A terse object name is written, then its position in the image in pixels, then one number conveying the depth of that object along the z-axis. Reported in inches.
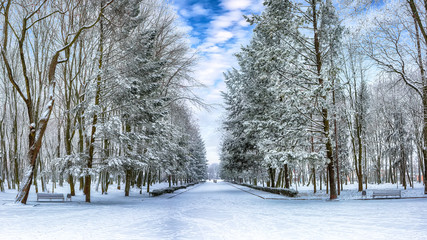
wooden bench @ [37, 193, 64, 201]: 648.9
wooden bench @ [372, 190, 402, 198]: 735.0
